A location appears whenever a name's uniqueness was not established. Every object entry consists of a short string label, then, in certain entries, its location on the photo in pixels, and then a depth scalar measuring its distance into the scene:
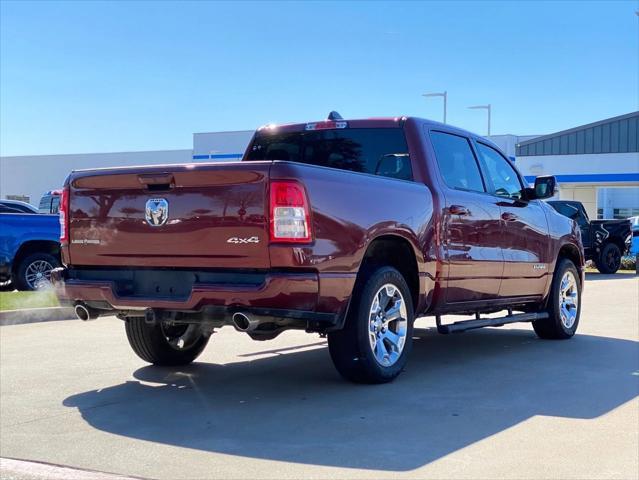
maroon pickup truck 5.46
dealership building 40.91
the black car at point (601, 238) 22.91
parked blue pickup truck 13.14
